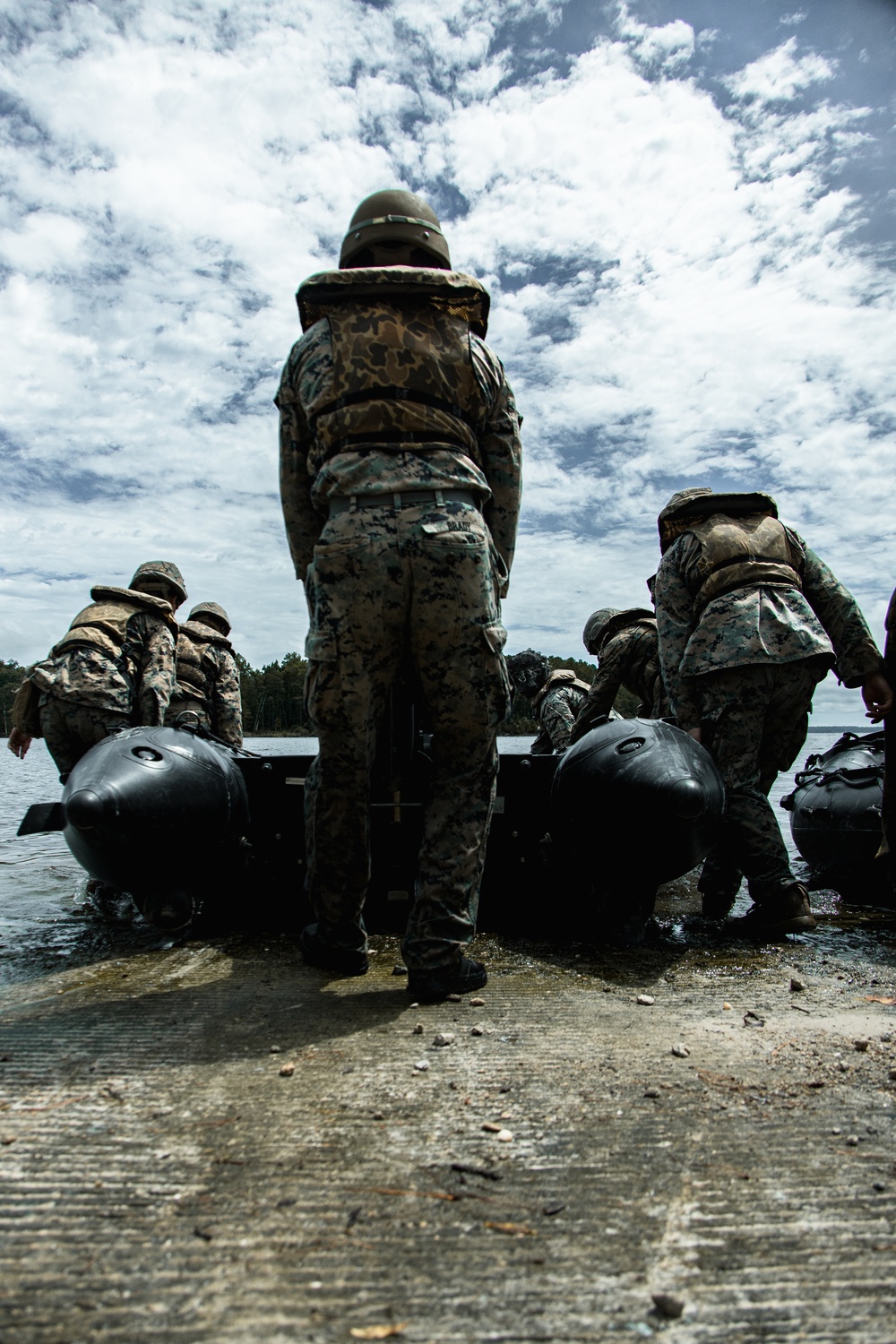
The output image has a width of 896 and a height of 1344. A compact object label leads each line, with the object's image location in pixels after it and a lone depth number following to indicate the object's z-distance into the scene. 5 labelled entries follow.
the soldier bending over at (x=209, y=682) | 8.65
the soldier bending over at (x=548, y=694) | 9.31
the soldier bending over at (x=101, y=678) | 6.04
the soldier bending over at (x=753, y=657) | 4.39
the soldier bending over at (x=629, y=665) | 7.23
